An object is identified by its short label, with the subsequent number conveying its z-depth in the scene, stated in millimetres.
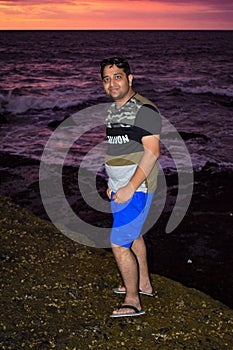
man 3486
